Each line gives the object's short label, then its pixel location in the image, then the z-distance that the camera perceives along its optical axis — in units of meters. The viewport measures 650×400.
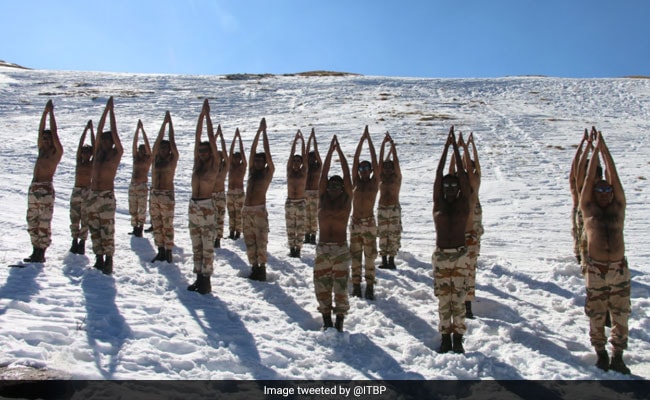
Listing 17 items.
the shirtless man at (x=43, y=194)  7.75
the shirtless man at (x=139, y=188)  10.67
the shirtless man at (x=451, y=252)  5.74
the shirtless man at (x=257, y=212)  8.29
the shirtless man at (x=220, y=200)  10.56
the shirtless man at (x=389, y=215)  9.66
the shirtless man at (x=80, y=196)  8.37
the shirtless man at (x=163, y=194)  8.71
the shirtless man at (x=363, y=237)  7.78
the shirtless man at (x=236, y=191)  11.37
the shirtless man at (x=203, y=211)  7.29
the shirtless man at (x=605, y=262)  5.41
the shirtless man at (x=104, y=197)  7.59
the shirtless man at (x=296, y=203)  10.26
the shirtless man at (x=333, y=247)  6.16
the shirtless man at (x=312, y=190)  11.57
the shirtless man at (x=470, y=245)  7.14
